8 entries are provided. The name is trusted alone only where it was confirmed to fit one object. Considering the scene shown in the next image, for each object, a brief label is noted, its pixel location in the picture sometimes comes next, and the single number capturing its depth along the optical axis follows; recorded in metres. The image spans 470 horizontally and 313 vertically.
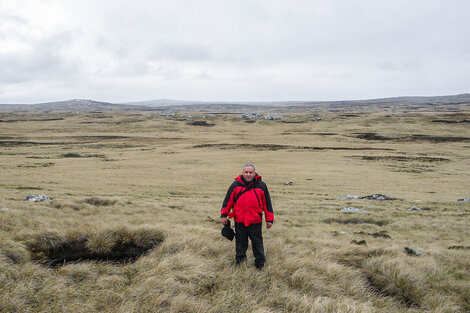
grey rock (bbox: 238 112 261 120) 131.43
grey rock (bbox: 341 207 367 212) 18.38
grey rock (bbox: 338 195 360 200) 23.03
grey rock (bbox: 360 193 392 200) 22.64
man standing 6.76
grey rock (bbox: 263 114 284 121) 126.79
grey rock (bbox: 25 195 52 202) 15.54
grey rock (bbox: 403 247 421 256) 8.99
